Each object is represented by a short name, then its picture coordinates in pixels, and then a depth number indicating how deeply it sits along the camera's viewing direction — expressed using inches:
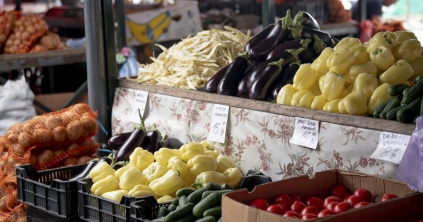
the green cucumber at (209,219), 85.8
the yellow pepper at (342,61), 108.0
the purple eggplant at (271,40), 131.8
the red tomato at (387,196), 78.7
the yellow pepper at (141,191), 101.7
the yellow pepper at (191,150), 112.2
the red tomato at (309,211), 74.9
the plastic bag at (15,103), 218.4
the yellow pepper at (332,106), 103.0
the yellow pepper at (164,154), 112.9
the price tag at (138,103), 145.7
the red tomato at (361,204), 77.1
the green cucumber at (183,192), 97.7
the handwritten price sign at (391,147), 89.0
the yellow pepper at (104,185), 106.4
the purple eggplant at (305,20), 135.3
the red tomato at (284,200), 80.8
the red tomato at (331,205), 77.0
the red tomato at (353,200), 79.5
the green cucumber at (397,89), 96.5
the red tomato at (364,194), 81.7
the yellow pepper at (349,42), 114.4
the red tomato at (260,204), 78.1
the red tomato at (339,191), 86.7
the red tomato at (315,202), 81.6
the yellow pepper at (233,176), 109.4
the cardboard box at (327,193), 71.5
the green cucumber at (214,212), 88.1
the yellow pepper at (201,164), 109.0
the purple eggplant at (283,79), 119.7
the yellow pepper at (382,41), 109.7
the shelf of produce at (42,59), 224.1
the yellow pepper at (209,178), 105.1
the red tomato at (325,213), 73.5
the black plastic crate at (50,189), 110.3
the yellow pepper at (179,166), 107.1
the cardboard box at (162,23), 296.7
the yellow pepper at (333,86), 105.0
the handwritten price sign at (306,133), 102.9
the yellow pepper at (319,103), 106.0
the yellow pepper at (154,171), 108.3
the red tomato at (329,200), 80.0
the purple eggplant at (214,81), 130.8
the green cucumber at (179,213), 89.0
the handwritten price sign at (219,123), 122.0
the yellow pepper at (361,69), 106.1
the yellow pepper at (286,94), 112.3
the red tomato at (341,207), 74.7
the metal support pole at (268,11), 206.5
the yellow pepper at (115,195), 102.9
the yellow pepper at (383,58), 106.9
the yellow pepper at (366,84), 102.3
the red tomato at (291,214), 73.3
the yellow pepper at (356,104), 99.3
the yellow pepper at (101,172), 111.6
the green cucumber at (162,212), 92.7
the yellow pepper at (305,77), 111.3
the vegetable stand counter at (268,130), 96.0
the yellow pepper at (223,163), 113.2
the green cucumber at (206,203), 89.4
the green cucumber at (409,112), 89.2
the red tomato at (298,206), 77.4
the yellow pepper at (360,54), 109.6
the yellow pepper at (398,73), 103.1
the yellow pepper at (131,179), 106.3
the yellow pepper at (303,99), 108.0
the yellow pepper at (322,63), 111.6
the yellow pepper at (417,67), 107.3
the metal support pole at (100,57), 152.3
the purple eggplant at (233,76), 127.0
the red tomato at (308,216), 72.0
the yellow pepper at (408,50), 107.9
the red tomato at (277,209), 75.8
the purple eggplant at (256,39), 134.7
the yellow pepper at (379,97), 98.9
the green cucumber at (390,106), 93.8
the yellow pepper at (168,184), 104.0
